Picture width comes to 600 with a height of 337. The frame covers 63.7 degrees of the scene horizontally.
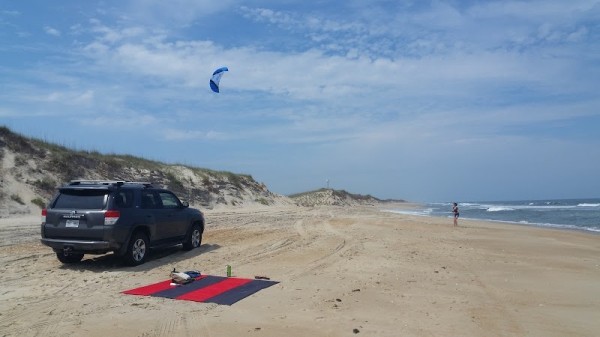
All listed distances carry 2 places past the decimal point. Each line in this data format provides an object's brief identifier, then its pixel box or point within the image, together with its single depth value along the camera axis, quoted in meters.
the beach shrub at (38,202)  22.10
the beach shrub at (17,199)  21.58
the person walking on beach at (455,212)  26.79
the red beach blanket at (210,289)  7.45
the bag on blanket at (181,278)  8.50
